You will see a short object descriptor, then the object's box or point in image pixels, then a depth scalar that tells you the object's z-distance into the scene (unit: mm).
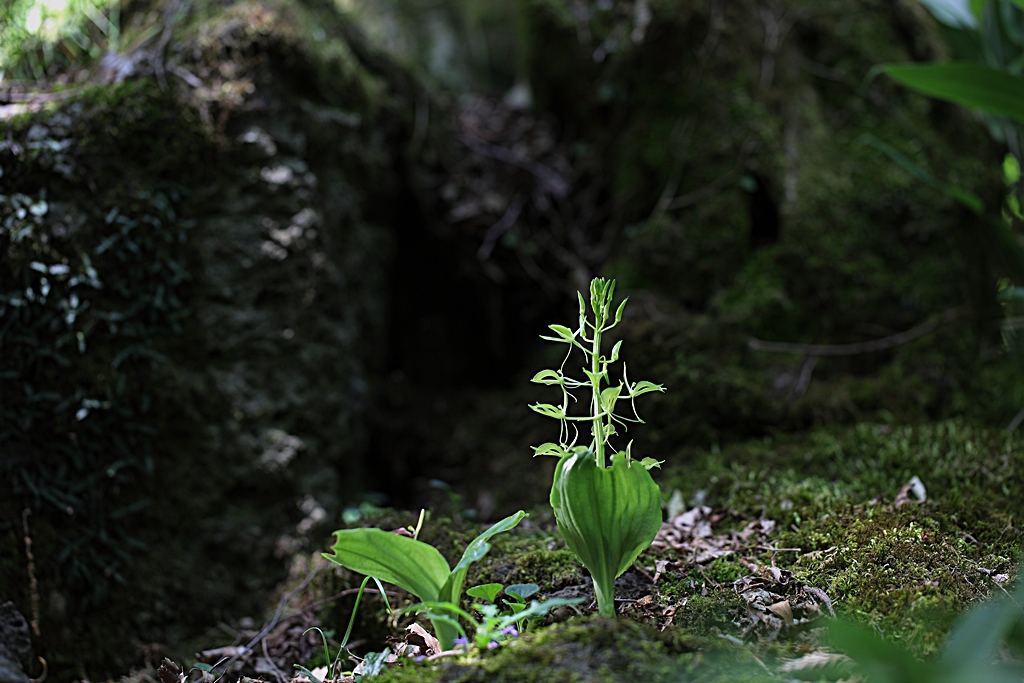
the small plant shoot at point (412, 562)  724
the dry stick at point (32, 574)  850
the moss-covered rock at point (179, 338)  882
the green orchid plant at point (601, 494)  722
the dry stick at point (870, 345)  1063
